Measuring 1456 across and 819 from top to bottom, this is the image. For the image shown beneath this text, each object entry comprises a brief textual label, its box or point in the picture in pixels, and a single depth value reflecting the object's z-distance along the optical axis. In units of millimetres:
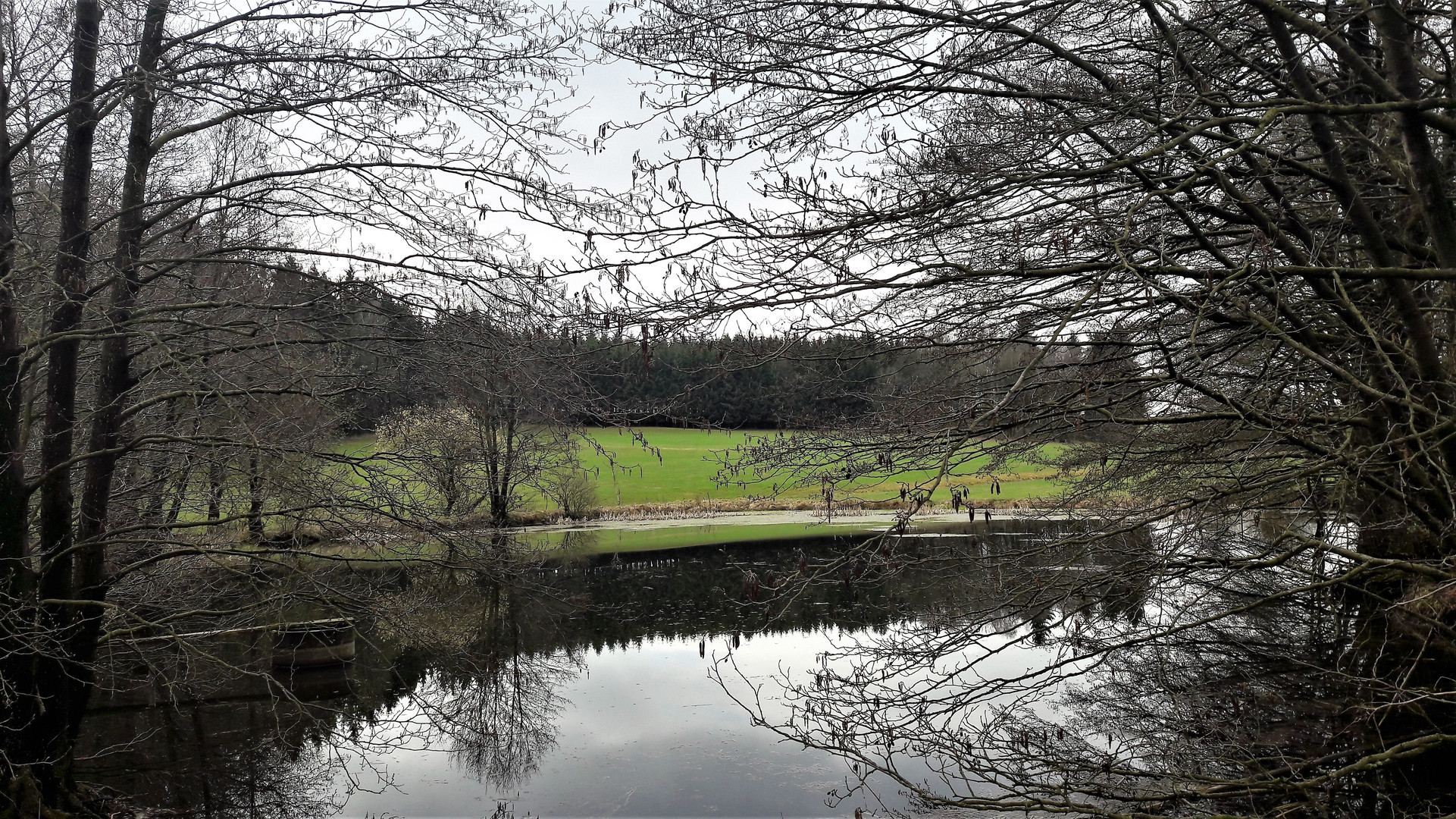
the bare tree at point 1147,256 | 4227
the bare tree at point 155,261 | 6164
